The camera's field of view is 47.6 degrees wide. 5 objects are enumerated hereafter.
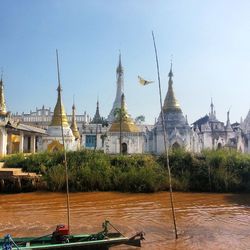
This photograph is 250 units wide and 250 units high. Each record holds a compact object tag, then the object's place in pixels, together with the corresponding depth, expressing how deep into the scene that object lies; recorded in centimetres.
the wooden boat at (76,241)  699
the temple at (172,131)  2674
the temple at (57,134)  2665
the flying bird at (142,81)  1146
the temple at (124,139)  2888
